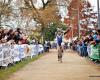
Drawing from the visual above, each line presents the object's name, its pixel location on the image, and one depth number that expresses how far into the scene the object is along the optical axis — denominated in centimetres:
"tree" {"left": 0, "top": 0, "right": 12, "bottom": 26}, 4804
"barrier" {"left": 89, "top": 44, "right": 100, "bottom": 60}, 2707
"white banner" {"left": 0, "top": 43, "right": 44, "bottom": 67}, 2209
